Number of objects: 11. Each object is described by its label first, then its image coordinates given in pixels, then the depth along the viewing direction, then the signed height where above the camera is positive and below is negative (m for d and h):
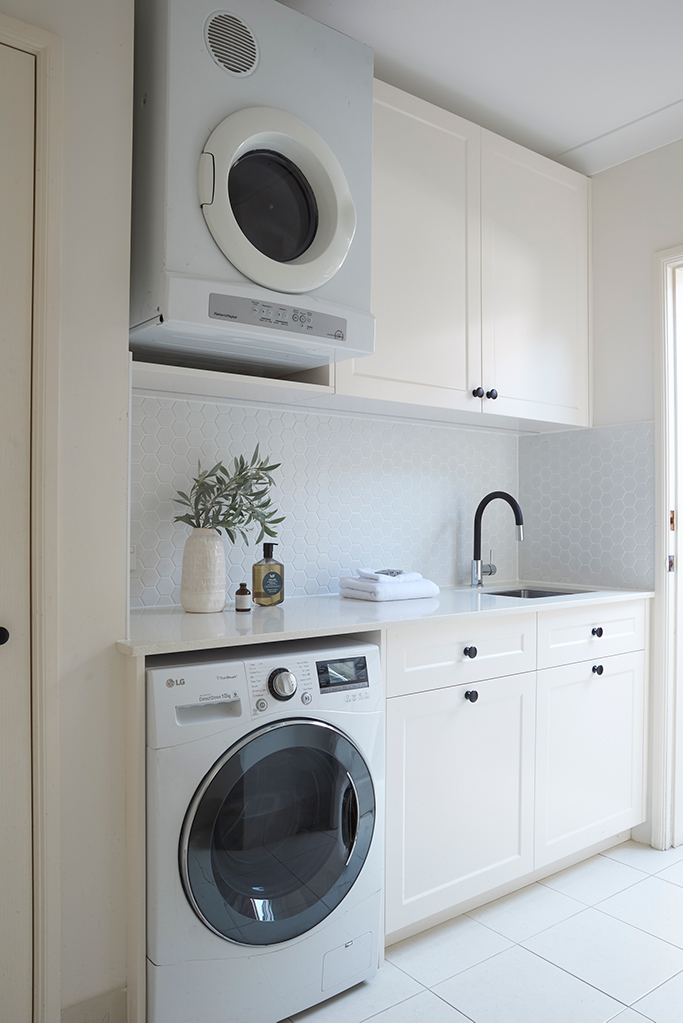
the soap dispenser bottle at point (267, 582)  2.08 -0.22
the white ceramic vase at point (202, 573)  1.92 -0.18
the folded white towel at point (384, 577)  2.27 -0.22
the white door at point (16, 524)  1.41 -0.03
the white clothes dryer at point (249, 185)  1.56 +0.77
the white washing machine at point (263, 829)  1.46 -0.71
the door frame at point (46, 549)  1.43 -0.09
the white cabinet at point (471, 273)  2.19 +0.82
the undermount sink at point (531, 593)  2.76 -0.33
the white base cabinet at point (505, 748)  1.90 -0.73
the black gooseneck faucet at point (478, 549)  2.75 -0.15
